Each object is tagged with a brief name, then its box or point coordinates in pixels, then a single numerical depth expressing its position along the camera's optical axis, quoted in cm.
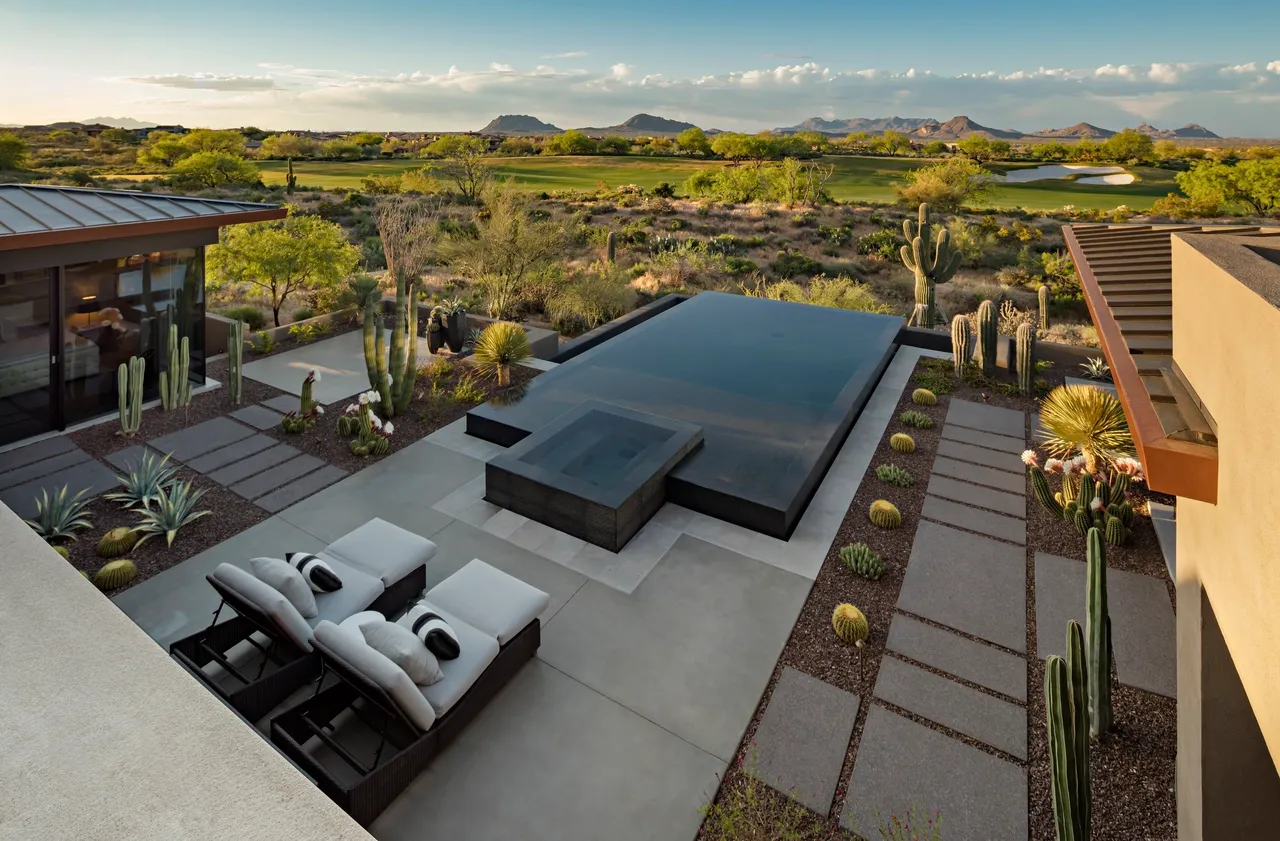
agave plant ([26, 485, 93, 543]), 574
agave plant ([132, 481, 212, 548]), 588
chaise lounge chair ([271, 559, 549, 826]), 344
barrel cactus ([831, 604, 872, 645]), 486
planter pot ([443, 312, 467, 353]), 1122
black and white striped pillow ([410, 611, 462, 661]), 388
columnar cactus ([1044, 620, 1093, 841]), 286
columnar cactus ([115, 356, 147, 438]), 772
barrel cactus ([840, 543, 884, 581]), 564
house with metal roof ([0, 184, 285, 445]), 729
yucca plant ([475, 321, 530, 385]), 982
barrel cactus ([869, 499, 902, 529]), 644
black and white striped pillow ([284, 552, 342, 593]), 443
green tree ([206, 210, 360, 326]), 1165
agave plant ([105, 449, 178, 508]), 634
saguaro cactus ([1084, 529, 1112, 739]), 350
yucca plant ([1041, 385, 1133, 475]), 672
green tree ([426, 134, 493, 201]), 4344
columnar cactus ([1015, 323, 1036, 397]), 994
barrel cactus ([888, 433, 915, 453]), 807
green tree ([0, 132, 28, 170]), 5181
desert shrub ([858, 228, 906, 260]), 2833
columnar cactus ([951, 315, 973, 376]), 1061
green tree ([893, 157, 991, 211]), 4438
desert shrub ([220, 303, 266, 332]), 1201
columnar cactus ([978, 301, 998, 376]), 1049
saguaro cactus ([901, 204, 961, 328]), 1428
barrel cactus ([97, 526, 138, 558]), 559
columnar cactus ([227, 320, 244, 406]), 882
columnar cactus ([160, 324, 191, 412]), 843
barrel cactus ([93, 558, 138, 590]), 517
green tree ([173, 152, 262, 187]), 4819
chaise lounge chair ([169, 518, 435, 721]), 392
